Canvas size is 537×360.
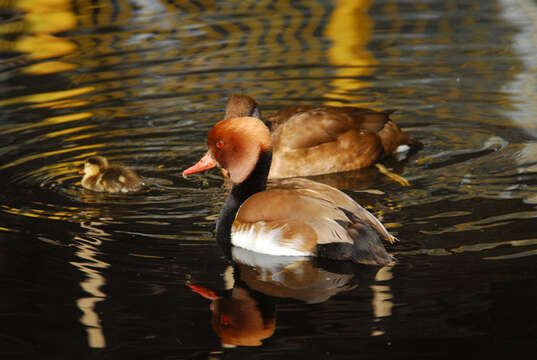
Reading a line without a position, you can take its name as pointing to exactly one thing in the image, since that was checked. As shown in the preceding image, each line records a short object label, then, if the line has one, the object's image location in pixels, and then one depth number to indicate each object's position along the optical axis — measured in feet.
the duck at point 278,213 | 35.58
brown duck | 49.96
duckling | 45.55
